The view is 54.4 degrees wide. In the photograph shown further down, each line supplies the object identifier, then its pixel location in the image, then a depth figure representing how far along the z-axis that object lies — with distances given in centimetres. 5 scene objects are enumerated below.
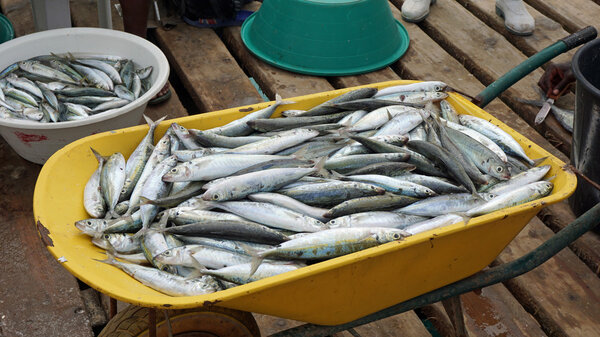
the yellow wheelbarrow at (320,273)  158
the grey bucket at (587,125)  254
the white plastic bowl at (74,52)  271
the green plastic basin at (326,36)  369
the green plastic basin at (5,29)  363
